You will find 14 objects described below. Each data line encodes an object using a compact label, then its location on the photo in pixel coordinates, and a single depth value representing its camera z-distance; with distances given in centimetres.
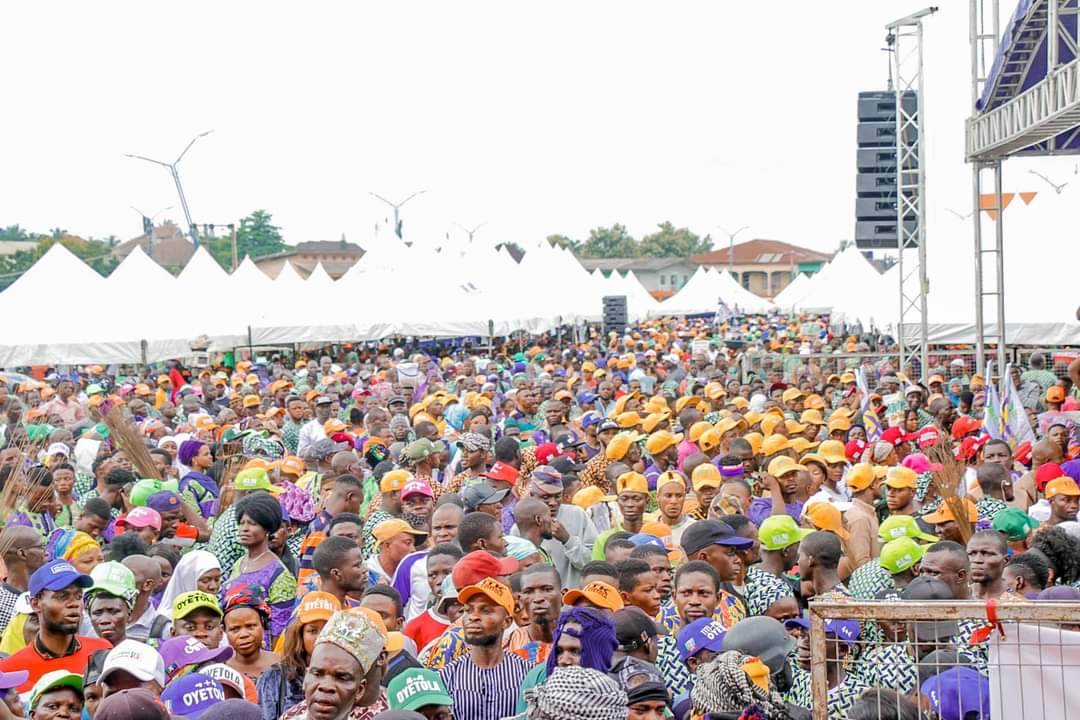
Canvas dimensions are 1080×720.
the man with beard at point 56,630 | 637
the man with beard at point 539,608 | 639
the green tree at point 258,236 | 14099
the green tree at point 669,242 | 16488
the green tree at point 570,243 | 15425
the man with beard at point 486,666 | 587
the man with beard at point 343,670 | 498
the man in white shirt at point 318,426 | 1577
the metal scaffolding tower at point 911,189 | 2112
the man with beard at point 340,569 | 734
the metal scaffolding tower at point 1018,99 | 1275
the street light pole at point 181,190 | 4991
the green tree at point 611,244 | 16550
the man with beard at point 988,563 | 730
